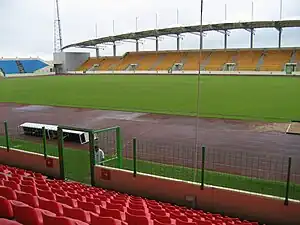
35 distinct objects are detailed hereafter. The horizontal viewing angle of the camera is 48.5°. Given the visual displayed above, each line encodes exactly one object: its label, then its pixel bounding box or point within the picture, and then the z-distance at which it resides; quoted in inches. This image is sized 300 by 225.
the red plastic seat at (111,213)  160.4
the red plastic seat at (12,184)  190.8
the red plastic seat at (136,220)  157.6
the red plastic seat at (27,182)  216.1
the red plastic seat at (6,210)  129.3
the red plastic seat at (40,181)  246.2
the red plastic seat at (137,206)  205.0
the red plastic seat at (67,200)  174.6
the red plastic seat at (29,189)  186.2
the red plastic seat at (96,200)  199.7
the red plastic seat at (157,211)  200.4
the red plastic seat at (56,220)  112.5
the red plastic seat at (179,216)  200.9
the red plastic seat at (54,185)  248.8
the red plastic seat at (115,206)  186.8
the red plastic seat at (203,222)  199.5
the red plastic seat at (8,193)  154.0
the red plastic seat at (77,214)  138.5
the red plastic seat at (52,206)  142.0
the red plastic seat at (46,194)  180.2
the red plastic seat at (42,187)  213.6
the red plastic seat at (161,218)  179.8
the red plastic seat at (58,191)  212.5
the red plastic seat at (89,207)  169.7
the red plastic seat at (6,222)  110.9
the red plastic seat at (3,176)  230.5
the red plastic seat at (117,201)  219.6
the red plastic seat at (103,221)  134.8
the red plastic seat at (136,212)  177.3
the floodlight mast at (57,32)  2898.6
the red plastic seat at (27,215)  119.4
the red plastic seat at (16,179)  218.9
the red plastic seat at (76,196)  207.7
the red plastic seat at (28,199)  147.9
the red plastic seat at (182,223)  178.9
